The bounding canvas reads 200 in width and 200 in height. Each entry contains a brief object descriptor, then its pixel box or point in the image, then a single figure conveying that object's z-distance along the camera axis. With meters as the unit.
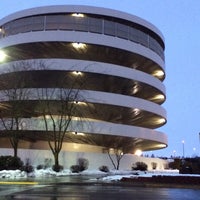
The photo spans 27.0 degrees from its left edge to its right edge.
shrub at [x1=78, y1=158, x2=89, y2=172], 39.97
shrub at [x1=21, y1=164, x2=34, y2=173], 31.62
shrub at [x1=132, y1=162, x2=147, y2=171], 47.69
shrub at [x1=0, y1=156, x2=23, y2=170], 32.41
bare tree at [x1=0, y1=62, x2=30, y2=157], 41.06
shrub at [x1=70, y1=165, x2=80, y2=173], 37.51
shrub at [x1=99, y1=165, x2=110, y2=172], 41.53
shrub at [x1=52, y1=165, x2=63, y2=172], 36.06
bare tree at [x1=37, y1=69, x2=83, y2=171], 42.50
